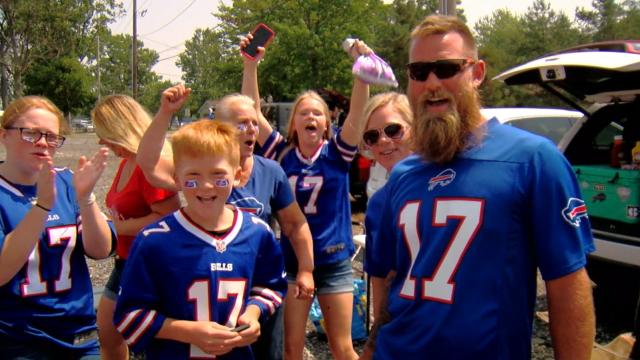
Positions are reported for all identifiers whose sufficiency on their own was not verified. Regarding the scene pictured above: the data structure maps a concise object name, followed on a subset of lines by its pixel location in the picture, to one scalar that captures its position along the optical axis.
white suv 4.06
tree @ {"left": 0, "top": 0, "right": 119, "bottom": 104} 37.25
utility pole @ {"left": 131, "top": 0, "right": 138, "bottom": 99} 35.28
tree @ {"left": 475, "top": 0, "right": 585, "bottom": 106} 39.41
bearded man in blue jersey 1.57
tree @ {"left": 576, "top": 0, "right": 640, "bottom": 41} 45.22
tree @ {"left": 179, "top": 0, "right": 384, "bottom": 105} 28.83
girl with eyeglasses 2.25
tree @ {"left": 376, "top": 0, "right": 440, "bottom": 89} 41.28
